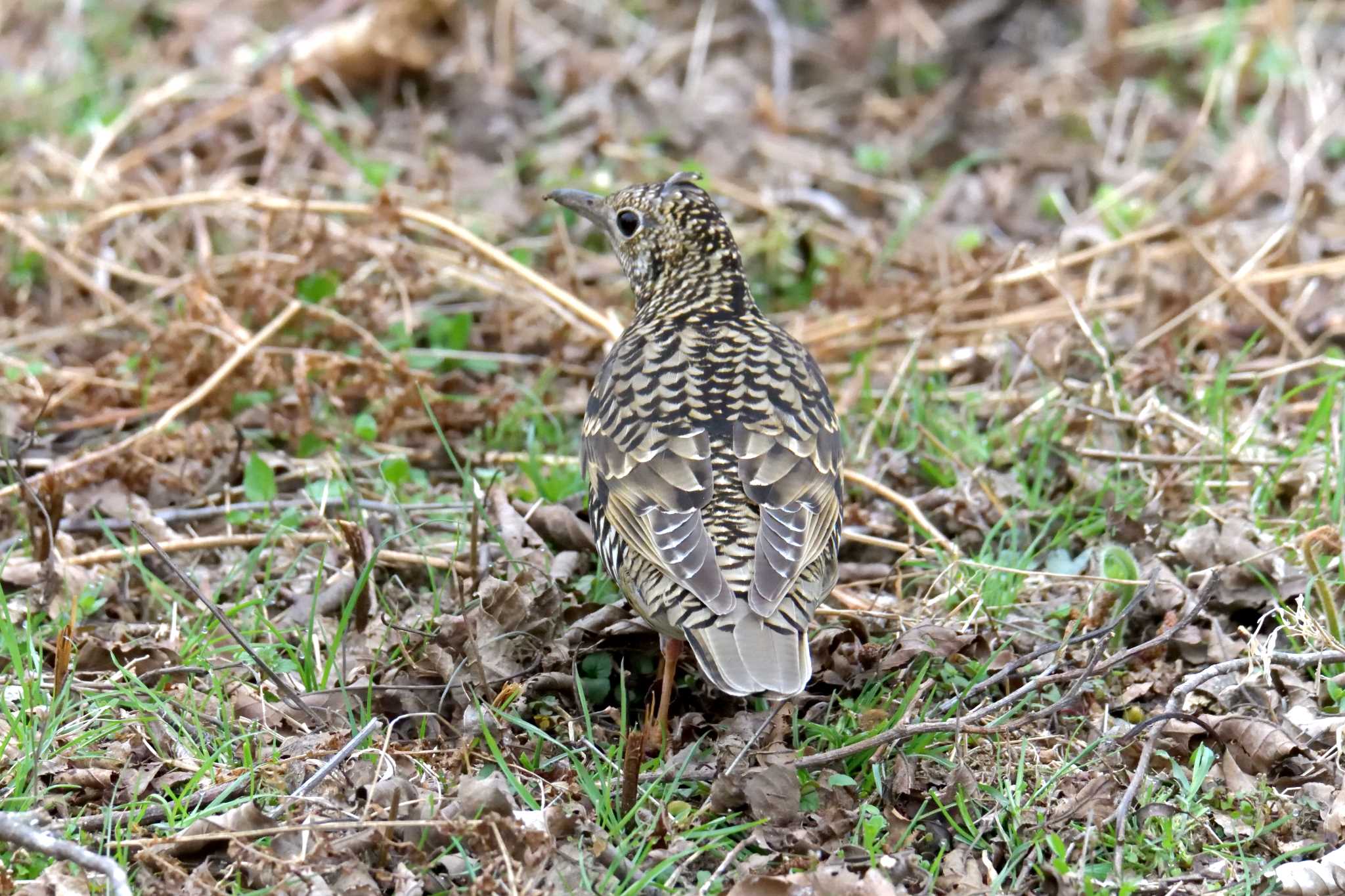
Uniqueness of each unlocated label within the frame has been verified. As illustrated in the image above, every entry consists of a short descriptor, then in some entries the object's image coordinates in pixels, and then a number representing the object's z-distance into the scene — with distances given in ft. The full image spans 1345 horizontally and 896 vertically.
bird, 26.37
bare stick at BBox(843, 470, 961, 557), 34.81
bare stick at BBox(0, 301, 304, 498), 36.52
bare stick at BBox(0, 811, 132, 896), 22.08
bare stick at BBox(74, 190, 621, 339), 41.81
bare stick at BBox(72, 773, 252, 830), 25.00
